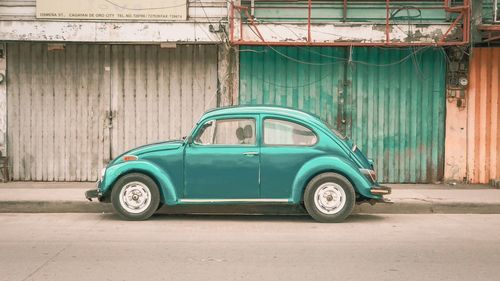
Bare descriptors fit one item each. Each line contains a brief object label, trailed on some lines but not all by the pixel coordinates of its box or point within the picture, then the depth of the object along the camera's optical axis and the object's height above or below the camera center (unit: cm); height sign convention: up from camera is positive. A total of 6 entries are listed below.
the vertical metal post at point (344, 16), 1422 +224
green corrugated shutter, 1438 +77
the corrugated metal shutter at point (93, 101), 1449 +62
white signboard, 1415 +235
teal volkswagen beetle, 1032 -52
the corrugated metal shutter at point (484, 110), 1427 +45
